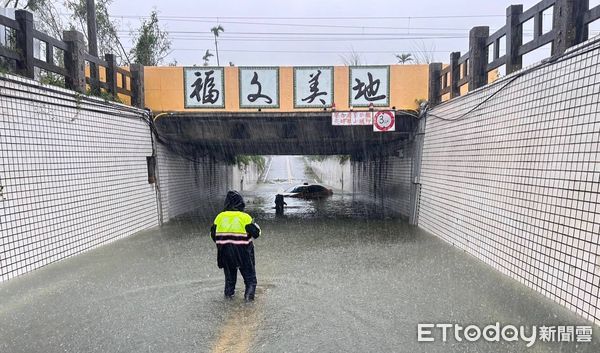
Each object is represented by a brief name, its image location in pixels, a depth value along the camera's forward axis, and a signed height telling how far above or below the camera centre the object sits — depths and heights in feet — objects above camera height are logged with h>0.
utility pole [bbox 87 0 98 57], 39.99 +11.67
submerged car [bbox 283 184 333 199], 79.05 -9.82
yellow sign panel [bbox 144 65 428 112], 37.22 +4.97
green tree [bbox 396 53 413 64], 110.87 +22.92
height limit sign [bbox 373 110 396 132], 36.99 +1.95
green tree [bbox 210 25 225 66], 134.41 +36.38
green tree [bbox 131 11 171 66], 59.88 +16.00
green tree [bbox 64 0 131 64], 67.40 +19.76
